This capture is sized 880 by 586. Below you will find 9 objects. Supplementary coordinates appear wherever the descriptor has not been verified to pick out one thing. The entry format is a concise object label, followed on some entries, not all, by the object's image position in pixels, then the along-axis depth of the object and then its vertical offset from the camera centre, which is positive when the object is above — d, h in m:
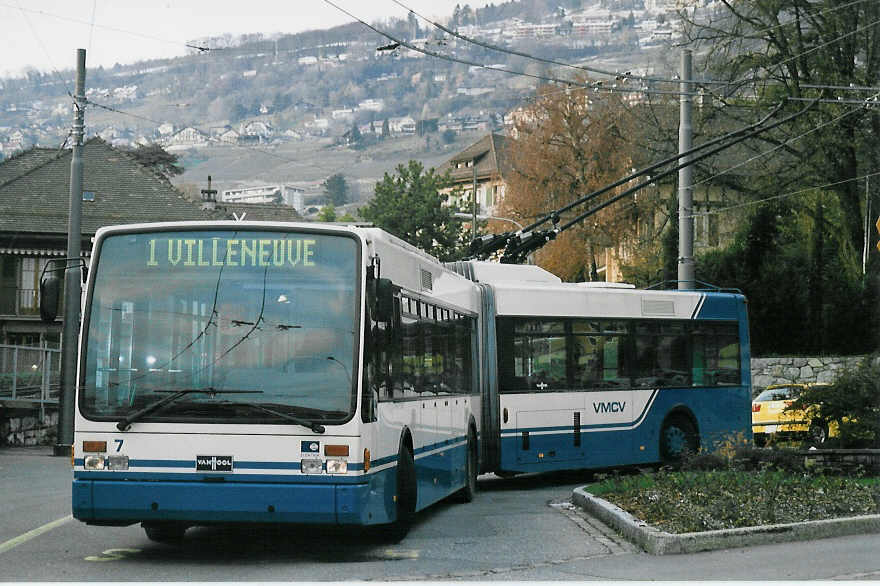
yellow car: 21.94 -0.42
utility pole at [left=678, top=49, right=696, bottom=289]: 27.28 +3.59
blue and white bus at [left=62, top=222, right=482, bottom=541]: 10.79 +0.19
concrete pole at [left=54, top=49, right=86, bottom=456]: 27.92 +2.37
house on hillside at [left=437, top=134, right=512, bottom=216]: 108.00 +18.87
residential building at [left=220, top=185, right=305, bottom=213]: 190.12 +28.29
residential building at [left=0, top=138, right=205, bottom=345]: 52.59 +7.43
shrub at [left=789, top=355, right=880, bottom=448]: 21.08 -0.12
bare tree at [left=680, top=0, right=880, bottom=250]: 36.88 +8.86
